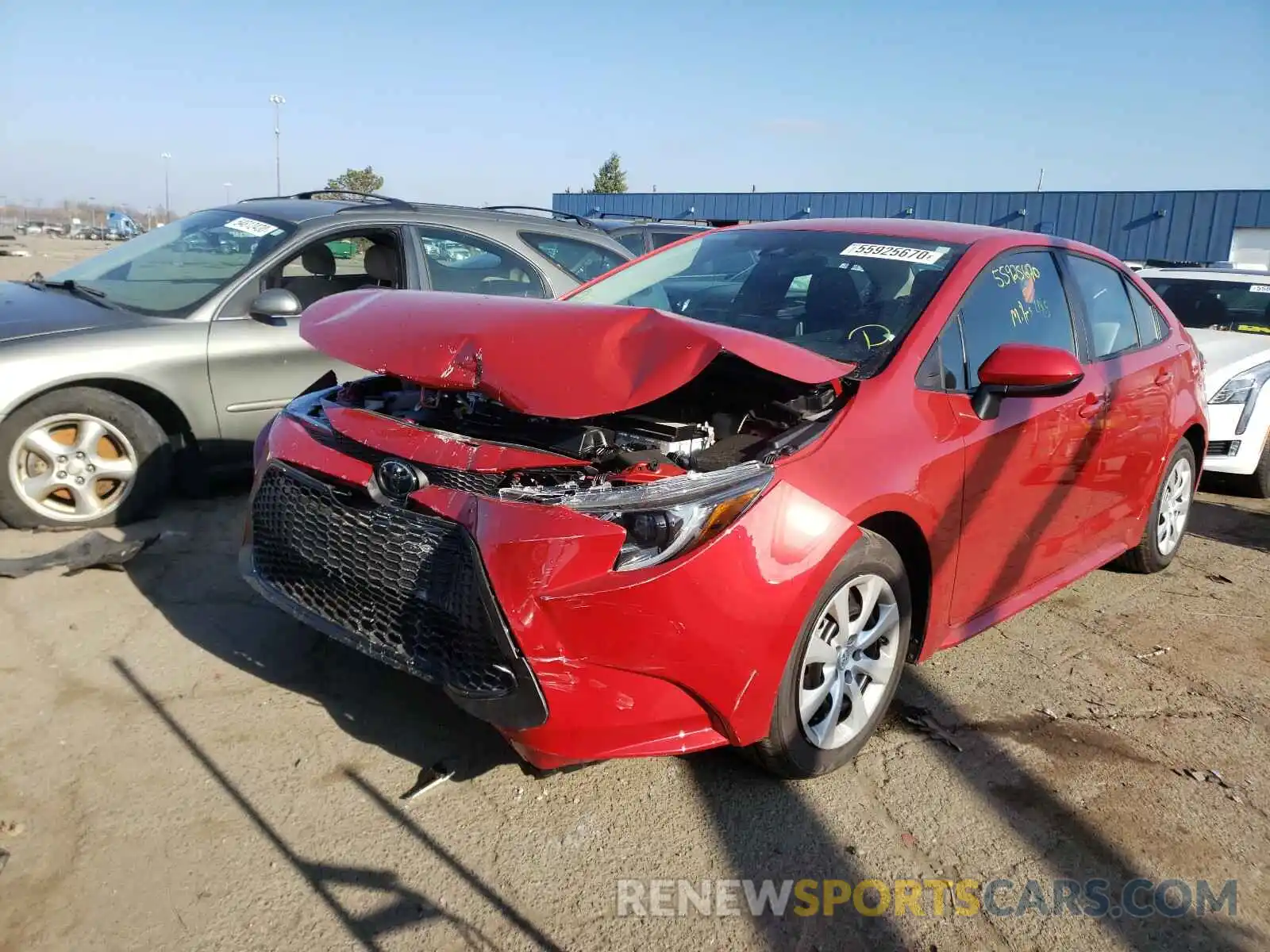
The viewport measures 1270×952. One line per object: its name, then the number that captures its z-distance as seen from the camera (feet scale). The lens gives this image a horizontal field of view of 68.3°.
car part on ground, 12.84
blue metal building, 90.53
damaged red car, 7.67
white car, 20.95
